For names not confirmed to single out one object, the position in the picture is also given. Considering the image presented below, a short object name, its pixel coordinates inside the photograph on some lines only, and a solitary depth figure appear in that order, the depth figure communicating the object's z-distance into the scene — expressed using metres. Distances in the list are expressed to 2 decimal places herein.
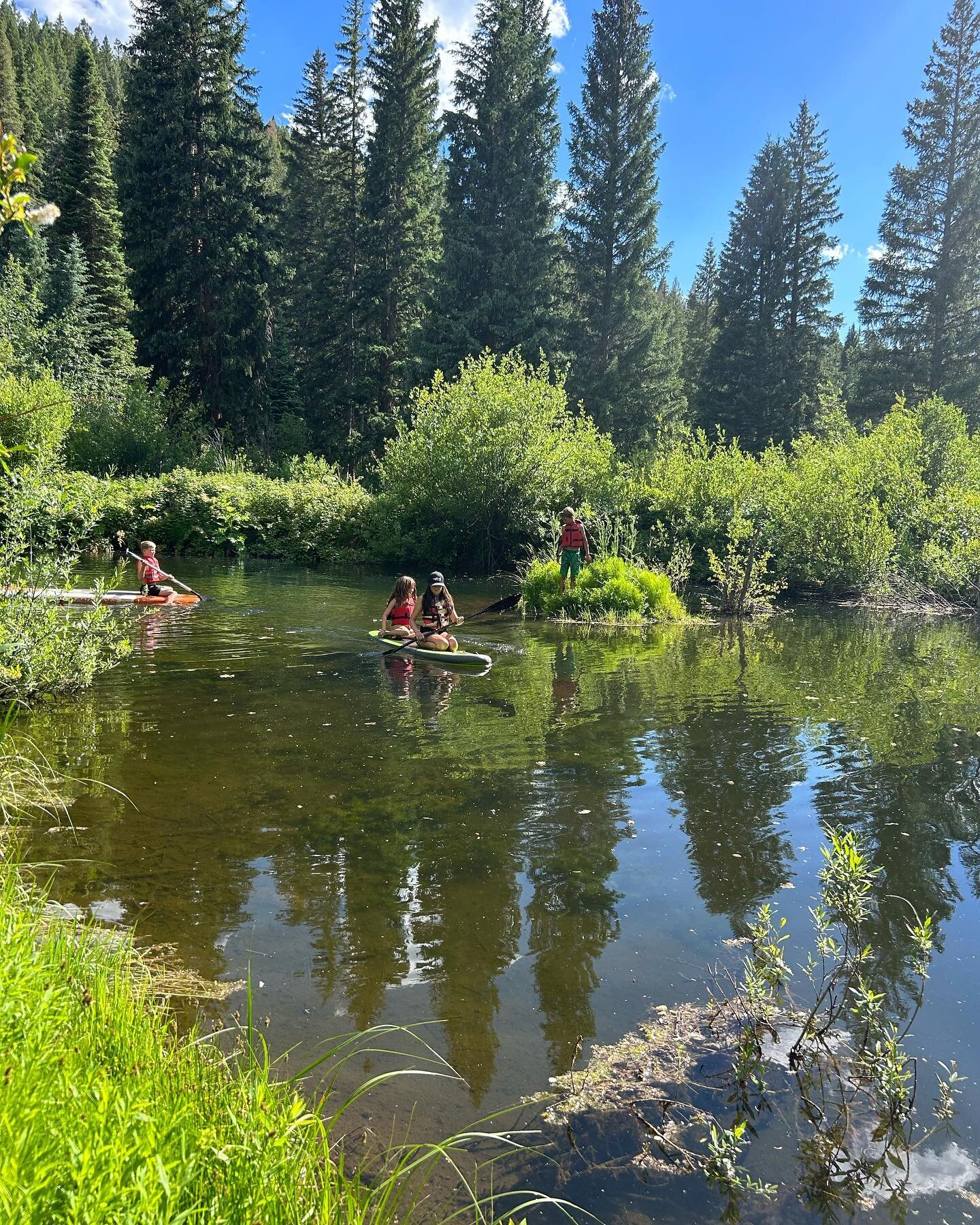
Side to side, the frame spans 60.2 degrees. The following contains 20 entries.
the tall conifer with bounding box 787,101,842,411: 43.59
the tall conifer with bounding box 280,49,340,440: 45.62
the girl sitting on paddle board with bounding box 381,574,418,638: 13.02
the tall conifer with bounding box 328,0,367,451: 42.12
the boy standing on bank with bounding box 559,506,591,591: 17.45
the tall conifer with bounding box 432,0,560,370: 36.59
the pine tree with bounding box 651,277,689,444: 39.06
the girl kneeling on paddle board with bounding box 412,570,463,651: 12.62
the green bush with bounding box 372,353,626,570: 24.61
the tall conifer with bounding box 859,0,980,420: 39.00
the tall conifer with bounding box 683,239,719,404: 55.41
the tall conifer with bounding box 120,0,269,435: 39.31
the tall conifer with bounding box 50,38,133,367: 44.59
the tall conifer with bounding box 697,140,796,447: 44.06
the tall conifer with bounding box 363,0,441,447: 40.25
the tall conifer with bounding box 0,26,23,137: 63.05
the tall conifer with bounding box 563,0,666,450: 39.16
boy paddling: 16.34
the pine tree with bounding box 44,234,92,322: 41.66
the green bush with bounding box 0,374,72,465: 29.78
